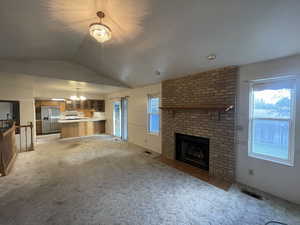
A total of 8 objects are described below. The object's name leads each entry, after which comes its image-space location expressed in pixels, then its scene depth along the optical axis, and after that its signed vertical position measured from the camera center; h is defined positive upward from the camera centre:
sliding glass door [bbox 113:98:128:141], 6.45 -0.43
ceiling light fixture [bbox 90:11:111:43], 1.87 +1.12
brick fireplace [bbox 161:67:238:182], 2.86 -0.16
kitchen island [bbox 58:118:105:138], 6.77 -0.96
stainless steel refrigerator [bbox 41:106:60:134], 7.63 -0.51
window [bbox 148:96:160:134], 4.84 -0.22
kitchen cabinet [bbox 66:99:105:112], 7.71 +0.26
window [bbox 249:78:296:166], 2.29 -0.20
